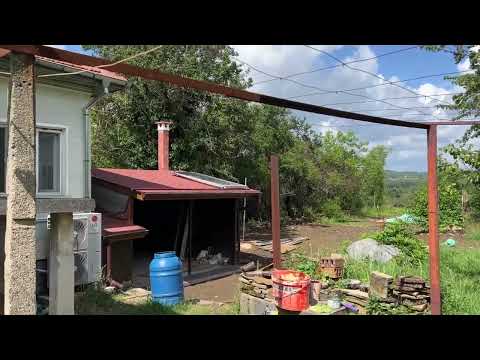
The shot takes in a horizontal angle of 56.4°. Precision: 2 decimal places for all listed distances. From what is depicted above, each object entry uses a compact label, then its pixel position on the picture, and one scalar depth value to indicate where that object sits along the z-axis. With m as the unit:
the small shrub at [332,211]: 25.66
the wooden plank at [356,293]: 6.80
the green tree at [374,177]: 32.38
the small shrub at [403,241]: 9.69
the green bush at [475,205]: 20.78
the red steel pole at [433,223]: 6.00
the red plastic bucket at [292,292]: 6.14
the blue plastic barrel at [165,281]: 7.77
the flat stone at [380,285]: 6.58
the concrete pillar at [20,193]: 2.91
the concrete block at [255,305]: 6.52
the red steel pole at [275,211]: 6.80
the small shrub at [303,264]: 8.22
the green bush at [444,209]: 20.25
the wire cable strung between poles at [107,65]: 3.31
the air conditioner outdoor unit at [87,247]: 7.87
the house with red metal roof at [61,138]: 7.22
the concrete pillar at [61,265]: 4.01
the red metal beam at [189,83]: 3.00
